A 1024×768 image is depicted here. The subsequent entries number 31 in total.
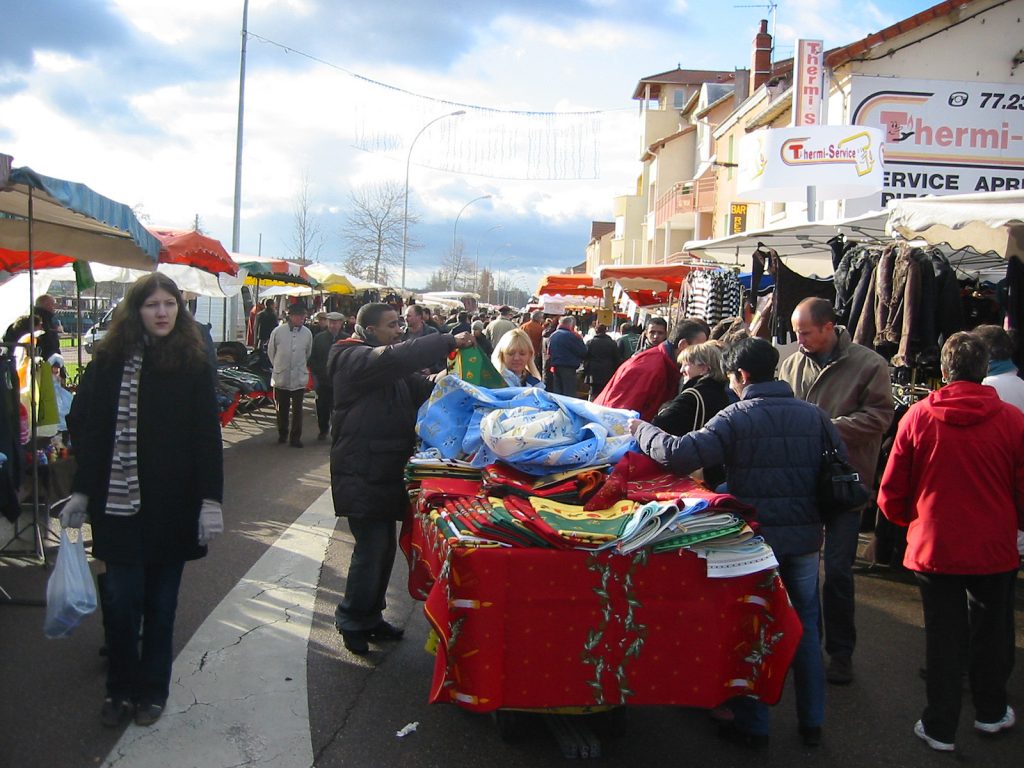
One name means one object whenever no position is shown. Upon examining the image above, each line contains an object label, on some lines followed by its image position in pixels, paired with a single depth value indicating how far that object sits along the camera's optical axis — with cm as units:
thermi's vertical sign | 1472
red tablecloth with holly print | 308
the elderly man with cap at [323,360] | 1126
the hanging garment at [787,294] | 745
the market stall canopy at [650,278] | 1280
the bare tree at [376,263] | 4516
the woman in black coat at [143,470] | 361
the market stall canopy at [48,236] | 482
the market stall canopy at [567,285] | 2028
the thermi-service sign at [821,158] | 926
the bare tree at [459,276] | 7794
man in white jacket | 1115
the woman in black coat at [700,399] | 434
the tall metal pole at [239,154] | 1900
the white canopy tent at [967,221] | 493
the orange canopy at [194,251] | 980
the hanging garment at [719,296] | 990
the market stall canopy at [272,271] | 1481
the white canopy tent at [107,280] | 827
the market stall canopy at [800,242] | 709
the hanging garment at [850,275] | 643
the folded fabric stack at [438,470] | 392
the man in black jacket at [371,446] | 425
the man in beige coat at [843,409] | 437
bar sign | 2519
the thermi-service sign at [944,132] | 1441
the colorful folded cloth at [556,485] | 352
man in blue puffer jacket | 358
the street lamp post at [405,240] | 4035
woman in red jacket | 362
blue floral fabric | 368
